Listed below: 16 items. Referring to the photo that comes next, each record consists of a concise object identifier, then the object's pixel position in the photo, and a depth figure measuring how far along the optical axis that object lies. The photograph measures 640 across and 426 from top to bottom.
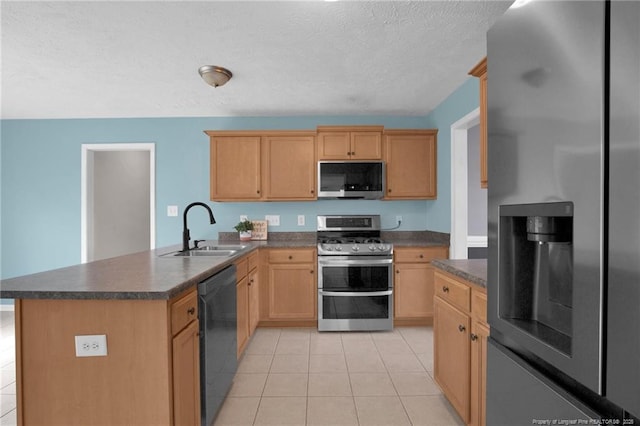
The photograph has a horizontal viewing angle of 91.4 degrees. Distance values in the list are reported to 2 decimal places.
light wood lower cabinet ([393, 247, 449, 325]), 3.20
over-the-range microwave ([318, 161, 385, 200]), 3.38
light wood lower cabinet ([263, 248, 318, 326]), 3.19
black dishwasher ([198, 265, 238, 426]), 1.55
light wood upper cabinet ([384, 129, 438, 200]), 3.42
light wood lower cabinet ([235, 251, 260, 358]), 2.37
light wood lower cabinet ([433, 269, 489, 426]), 1.42
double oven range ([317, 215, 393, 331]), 3.12
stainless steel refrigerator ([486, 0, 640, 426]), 0.58
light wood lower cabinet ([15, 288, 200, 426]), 1.17
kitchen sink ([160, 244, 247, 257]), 2.44
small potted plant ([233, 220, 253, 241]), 3.54
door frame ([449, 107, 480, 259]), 3.06
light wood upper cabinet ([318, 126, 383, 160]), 3.39
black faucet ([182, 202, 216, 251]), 2.45
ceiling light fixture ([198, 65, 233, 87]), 2.39
